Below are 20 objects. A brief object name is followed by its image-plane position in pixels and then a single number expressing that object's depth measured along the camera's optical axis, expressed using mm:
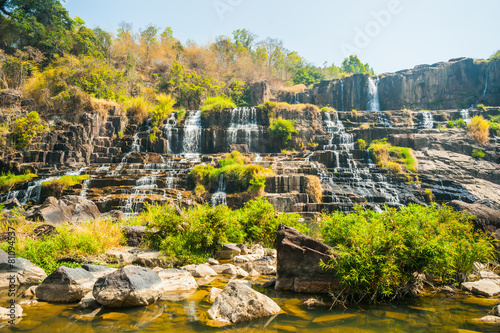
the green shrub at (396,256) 3883
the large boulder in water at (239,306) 3619
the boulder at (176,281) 4750
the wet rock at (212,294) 4297
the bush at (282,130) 24689
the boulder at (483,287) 4359
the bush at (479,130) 21438
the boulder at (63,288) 4168
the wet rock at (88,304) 3957
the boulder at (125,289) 3879
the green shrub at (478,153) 20312
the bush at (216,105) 26766
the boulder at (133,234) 7457
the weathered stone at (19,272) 4863
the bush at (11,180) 16203
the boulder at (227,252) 6848
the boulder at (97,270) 4856
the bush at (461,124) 23750
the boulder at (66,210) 9641
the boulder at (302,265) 4441
